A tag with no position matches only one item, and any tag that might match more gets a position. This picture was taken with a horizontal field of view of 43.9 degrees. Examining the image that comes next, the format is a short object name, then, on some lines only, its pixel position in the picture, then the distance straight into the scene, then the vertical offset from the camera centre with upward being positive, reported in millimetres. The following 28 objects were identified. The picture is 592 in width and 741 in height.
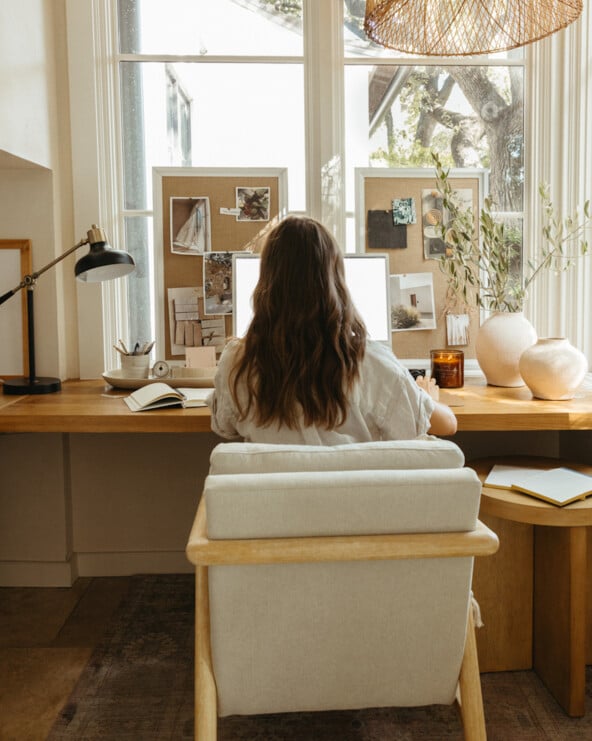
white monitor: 2537 +88
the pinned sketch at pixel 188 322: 2727 -29
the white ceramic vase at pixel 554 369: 2277 -189
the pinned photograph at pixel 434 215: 2777 +358
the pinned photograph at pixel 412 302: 2775 +32
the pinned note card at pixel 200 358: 2631 -157
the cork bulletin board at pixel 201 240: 2721 +273
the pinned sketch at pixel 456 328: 2783 -69
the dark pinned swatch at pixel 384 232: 2783 +298
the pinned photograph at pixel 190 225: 2723 +329
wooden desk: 2102 -300
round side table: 1880 -748
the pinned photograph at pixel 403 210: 2775 +379
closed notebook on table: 1889 -472
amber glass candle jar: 2531 -203
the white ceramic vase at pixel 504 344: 2516 -120
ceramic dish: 2451 -224
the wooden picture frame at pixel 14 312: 2629 +18
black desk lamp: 2354 +140
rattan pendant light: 1937 +789
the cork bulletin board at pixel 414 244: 2777 +253
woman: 1606 -116
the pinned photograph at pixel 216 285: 2729 +106
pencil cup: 2543 -177
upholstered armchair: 1258 -476
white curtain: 2748 +591
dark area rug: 1850 -1061
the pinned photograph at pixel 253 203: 2744 +410
